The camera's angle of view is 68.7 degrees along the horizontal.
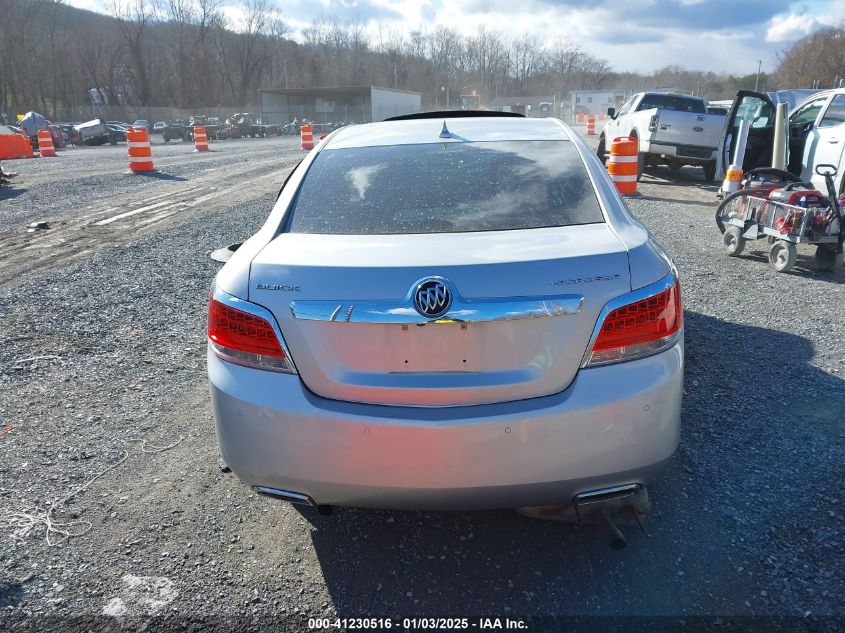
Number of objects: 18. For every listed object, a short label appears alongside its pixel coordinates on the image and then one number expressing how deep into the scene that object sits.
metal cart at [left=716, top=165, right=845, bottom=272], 6.28
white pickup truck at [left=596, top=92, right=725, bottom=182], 13.40
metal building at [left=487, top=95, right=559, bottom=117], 65.07
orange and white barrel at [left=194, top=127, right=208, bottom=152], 27.19
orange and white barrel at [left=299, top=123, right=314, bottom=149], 26.39
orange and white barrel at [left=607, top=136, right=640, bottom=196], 11.58
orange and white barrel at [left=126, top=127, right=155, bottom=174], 15.53
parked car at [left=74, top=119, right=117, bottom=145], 39.44
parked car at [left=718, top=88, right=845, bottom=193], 8.52
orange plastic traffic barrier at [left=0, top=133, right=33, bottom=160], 24.70
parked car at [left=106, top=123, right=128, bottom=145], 41.78
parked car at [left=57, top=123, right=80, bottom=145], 39.70
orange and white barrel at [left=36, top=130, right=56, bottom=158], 25.56
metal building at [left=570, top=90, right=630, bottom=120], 68.69
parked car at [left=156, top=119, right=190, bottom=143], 44.66
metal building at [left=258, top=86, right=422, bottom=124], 63.50
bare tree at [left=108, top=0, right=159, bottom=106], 85.40
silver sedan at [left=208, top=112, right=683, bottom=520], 2.01
